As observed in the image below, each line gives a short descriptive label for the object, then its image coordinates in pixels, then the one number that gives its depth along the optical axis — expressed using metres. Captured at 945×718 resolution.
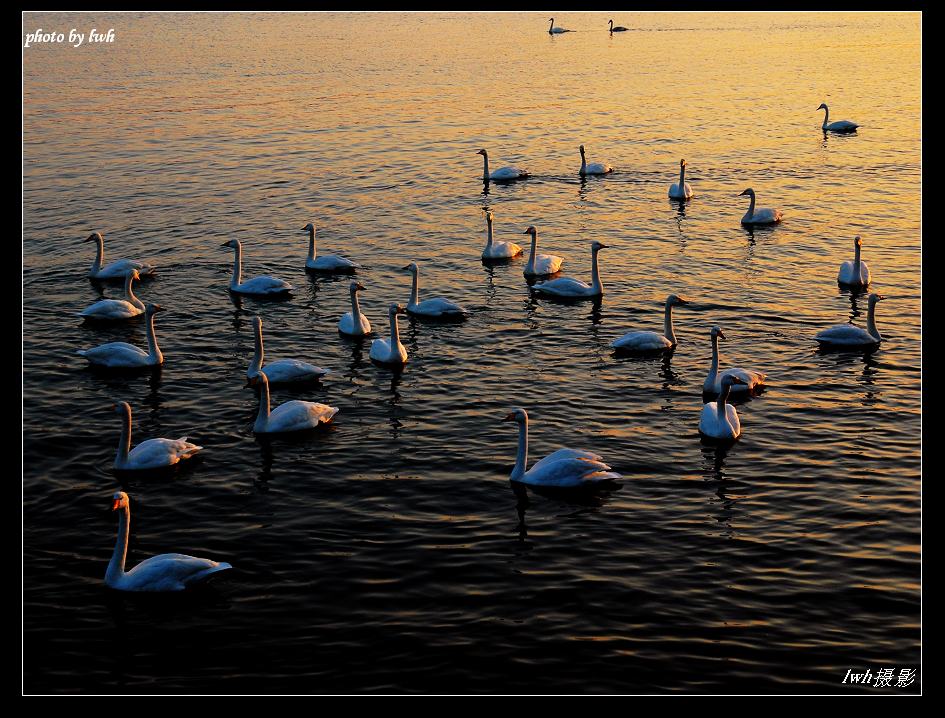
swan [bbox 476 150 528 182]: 46.28
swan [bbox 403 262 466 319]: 29.64
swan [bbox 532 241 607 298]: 31.50
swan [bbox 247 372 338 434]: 22.56
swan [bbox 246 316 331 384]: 25.08
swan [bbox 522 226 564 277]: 33.69
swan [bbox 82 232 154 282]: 32.91
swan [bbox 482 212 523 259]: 35.59
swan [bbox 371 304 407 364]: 26.38
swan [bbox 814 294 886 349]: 27.02
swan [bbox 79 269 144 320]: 29.52
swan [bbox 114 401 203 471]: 20.81
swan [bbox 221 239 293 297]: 31.45
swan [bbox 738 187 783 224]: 39.00
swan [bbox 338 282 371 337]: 28.20
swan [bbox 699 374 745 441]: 21.88
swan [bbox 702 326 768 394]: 24.03
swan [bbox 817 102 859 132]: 55.16
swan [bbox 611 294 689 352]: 26.84
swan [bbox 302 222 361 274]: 33.81
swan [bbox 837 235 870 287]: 31.78
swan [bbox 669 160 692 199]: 42.56
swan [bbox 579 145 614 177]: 46.62
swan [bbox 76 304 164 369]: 26.00
